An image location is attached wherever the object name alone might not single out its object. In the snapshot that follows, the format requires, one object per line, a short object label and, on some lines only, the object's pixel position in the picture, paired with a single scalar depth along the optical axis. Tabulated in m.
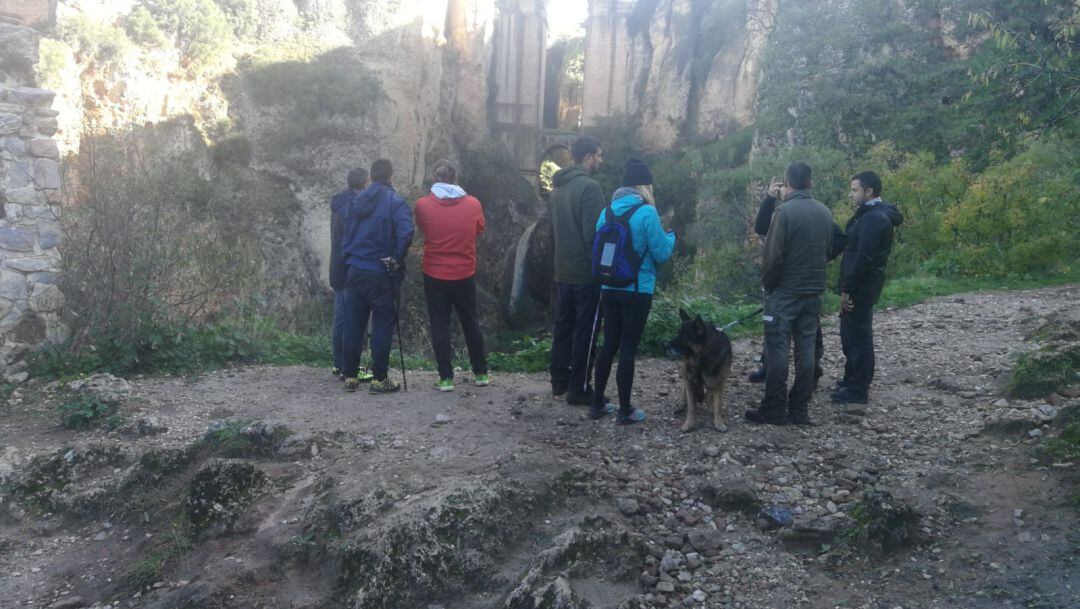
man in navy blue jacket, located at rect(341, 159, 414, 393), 6.94
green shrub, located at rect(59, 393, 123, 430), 6.20
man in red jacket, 6.93
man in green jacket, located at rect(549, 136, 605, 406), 6.38
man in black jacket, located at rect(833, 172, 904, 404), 6.18
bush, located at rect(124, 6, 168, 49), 22.47
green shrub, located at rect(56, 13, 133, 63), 20.48
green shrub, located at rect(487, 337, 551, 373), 8.72
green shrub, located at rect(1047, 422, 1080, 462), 4.64
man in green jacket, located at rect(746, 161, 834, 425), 5.86
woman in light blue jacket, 5.87
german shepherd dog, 5.88
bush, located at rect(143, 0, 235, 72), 23.45
